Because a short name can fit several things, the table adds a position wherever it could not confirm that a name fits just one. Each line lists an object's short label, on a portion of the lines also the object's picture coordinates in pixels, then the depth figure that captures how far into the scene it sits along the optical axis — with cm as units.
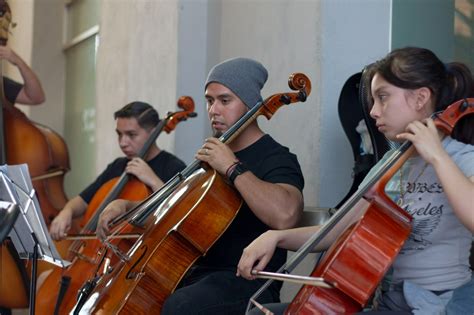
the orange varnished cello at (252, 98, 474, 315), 176
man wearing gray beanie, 237
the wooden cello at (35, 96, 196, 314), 312
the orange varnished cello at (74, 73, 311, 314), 239
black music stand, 225
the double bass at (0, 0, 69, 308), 405
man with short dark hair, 351
